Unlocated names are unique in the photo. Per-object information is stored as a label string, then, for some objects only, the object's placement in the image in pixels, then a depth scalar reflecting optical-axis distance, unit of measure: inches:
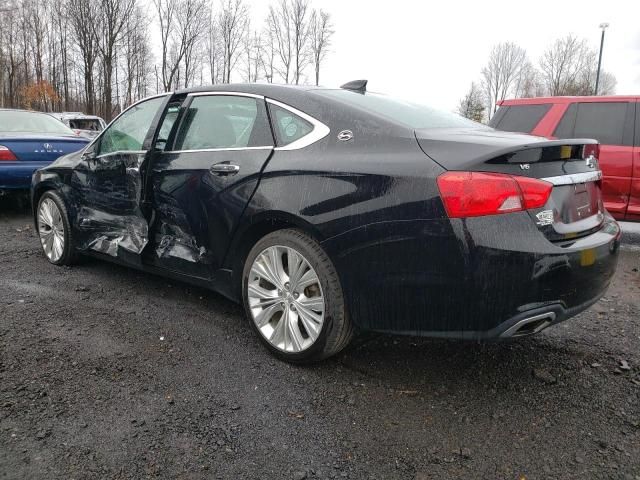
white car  679.1
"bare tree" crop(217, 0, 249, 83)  1665.8
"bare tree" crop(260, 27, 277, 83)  1671.3
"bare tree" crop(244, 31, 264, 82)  1680.6
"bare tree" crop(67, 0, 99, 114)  1304.1
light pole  962.7
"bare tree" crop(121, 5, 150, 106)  1430.9
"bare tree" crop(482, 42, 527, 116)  2020.2
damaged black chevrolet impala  82.4
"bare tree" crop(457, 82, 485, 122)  1766.7
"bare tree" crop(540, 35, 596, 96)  1787.8
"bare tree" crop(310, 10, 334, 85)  1738.4
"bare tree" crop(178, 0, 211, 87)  1566.2
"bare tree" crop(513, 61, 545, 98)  1895.5
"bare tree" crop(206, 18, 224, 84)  1654.8
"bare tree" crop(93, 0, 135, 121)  1306.6
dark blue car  248.1
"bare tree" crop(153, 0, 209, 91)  1553.9
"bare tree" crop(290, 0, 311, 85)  1713.8
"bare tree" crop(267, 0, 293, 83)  1697.1
